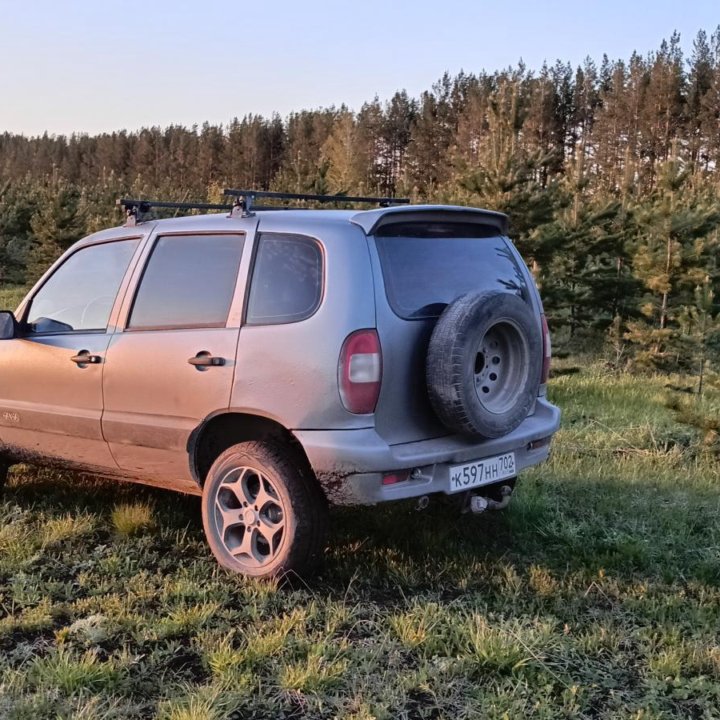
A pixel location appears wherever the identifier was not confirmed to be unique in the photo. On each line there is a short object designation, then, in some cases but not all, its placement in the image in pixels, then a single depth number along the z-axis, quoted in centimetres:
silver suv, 325
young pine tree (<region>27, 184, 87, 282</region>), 2517
